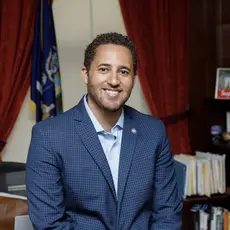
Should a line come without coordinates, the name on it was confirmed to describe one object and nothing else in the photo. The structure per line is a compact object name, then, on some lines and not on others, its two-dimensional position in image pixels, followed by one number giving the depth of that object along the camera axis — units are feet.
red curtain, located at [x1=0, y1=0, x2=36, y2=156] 7.89
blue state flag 8.05
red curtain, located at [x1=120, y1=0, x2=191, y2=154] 8.84
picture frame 8.77
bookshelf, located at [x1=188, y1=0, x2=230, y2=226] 9.04
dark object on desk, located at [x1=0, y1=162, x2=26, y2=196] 6.09
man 4.47
